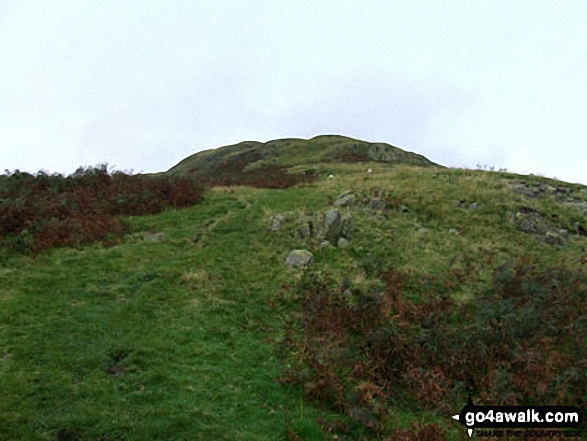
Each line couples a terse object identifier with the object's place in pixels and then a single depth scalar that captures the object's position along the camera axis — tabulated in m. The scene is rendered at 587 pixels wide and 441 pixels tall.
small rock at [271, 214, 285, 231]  18.66
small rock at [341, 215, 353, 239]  17.62
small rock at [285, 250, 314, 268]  15.19
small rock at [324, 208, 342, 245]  17.27
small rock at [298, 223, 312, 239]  17.62
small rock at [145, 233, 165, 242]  18.08
